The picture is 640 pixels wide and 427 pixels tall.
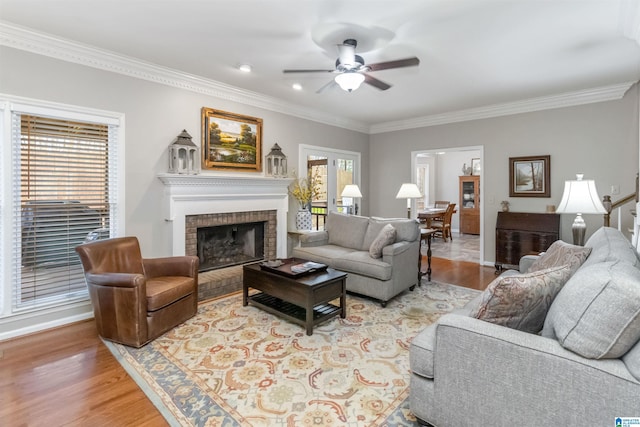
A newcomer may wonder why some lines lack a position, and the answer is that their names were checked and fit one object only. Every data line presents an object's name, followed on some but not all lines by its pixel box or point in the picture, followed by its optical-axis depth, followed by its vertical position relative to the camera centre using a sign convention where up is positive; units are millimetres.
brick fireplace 3812 -2
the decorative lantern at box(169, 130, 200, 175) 3836 +660
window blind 2904 +83
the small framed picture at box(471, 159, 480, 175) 9555 +1271
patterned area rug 1869 -1162
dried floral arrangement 5332 +316
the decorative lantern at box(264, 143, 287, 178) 4898 +722
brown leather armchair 2602 -703
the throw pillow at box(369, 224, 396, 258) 3670 -359
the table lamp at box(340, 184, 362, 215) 5555 +295
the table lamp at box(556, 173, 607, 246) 2963 +93
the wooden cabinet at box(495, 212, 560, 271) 4699 -384
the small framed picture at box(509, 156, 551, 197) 4957 +519
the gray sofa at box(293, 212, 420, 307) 3555 -550
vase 5301 -184
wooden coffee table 2850 -798
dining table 8195 -182
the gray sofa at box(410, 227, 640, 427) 1212 -651
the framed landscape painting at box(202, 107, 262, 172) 4203 +950
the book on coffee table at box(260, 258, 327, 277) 3096 -596
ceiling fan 2834 +1259
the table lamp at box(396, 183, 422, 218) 4887 +261
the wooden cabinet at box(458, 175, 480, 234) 9367 +117
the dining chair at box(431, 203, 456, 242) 8227 -393
